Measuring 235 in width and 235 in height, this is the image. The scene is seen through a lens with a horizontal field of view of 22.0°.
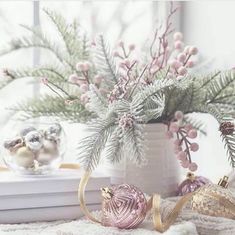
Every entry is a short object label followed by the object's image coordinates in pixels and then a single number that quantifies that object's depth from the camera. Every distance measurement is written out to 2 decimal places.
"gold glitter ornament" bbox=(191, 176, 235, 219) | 0.90
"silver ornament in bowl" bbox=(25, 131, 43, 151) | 0.95
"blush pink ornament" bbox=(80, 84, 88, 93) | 1.03
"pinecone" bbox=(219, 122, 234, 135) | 0.90
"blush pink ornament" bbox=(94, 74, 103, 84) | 1.05
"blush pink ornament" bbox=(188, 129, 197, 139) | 1.01
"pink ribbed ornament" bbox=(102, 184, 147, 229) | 0.85
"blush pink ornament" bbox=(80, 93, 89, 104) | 1.02
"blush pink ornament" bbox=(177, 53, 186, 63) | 1.05
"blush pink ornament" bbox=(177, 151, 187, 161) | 1.01
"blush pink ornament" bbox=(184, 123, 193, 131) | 1.03
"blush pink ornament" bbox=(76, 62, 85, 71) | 1.02
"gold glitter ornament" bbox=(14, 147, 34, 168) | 0.95
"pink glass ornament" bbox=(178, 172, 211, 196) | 1.05
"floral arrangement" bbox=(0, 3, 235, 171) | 0.91
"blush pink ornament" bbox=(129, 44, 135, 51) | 1.11
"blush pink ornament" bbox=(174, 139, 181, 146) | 1.02
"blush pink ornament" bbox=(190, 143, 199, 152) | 1.01
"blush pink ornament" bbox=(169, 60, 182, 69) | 1.03
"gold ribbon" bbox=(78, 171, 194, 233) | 0.84
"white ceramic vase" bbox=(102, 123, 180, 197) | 1.02
